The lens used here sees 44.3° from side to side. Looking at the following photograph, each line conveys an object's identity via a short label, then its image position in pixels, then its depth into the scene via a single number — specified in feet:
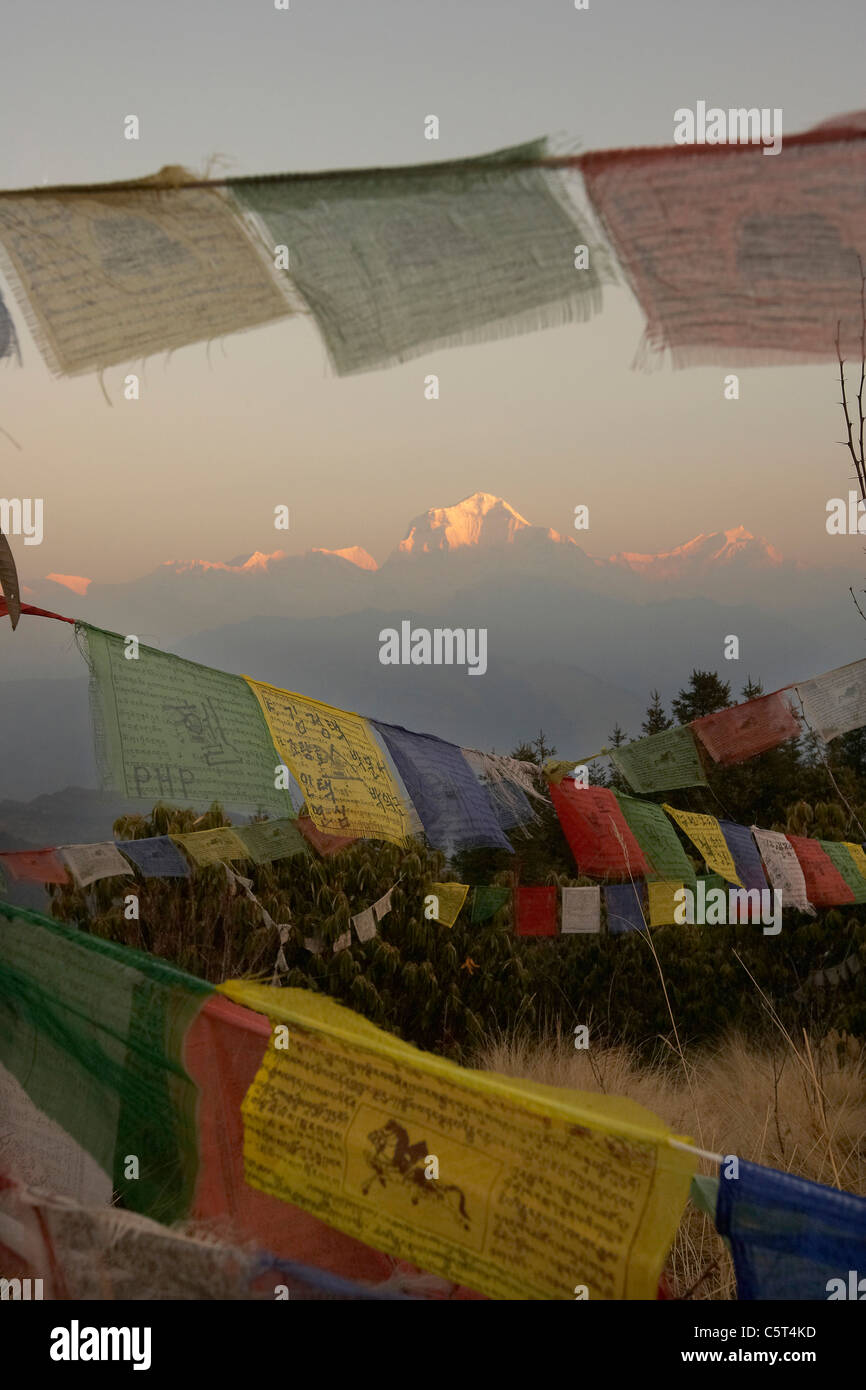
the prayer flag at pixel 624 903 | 30.07
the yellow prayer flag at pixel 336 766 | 13.07
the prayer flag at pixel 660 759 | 19.65
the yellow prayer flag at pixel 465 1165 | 6.13
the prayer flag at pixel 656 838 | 22.11
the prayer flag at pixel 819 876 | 25.14
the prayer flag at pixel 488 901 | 30.63
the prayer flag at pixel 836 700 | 17.04
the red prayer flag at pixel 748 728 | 18.30
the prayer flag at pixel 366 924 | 26.61
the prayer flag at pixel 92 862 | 18.83
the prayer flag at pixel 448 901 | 29.04
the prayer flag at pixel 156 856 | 21.91
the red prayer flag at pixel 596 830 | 20.48
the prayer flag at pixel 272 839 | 22.54
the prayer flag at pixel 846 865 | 26.61
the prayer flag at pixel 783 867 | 23.49
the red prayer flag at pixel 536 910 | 29.09
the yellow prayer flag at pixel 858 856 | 27.68
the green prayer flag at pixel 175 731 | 10.57
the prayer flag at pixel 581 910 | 26.86
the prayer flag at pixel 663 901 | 24.86
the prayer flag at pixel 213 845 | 22.57
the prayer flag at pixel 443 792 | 16.11
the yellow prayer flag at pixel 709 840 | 21.31
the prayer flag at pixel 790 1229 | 5.78
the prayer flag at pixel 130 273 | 8.79
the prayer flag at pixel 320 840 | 21.65
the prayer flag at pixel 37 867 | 18.16
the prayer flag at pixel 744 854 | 23.29
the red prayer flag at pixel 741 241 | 8.40
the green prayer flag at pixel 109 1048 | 7.86
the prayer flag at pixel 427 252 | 8.63
